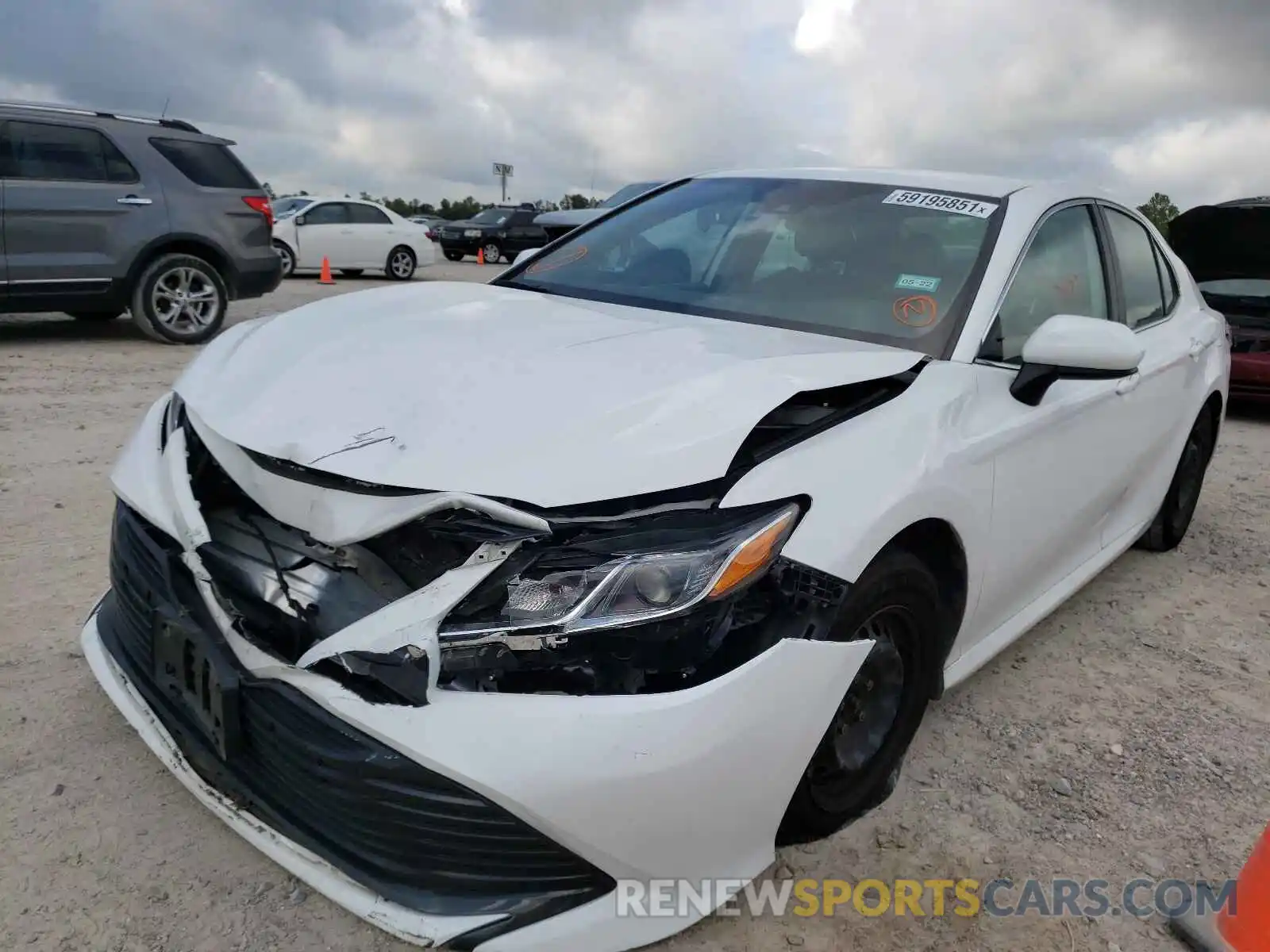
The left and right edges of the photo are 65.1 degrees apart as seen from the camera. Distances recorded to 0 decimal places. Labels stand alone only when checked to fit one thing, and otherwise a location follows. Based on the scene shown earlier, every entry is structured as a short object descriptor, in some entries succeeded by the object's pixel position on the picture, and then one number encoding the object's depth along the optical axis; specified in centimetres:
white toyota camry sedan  164
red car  774
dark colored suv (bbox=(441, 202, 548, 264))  2234
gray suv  734
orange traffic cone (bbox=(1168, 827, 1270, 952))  191
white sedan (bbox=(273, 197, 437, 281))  1502
